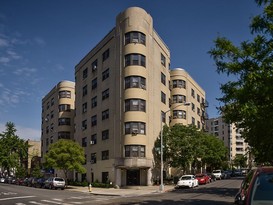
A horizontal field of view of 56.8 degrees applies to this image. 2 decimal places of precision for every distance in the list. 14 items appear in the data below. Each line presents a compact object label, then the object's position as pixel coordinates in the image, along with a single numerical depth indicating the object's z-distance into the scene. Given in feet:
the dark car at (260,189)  13.55
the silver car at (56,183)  101.53
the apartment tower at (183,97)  143.84
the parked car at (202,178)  107.10
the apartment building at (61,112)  157.92
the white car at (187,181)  87.84
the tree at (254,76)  31.58
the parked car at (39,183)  118.64
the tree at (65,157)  105.02
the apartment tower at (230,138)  349.50
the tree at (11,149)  206.88
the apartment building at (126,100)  103.04
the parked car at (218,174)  141.47
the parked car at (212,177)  121.96
